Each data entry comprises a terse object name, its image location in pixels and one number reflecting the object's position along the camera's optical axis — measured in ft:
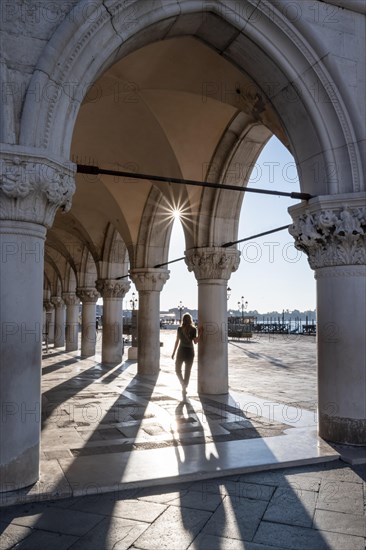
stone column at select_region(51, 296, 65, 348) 67.77
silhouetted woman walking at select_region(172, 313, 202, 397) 24.75
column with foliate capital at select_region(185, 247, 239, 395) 26.32
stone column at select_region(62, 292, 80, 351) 60.64
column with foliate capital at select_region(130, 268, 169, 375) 35.47
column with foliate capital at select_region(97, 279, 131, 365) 43.21
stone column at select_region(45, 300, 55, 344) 79.87
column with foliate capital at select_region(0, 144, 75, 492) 11.17
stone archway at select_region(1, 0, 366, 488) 11.46
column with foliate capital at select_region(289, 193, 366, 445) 15.28
